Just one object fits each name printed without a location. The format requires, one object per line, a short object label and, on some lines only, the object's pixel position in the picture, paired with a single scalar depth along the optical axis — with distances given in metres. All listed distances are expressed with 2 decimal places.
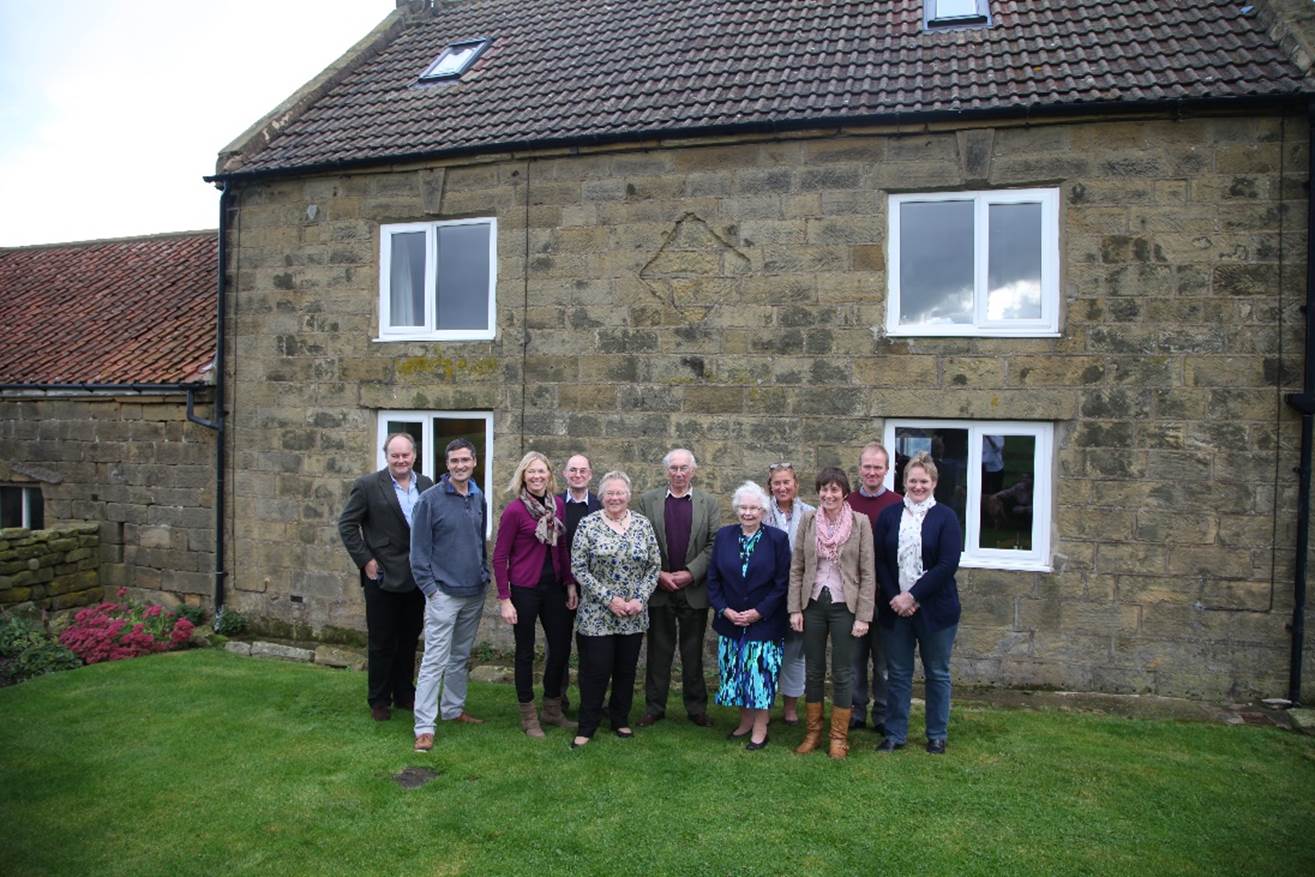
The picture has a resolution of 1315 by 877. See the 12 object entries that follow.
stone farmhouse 7.25
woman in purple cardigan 5.97
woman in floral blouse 5.84
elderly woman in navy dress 5.88
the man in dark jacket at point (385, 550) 6.39
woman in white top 6.06
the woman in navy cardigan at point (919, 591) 5.68
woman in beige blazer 5.70
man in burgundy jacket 6.11
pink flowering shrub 8.99
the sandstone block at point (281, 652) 9.02
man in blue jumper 6.05
